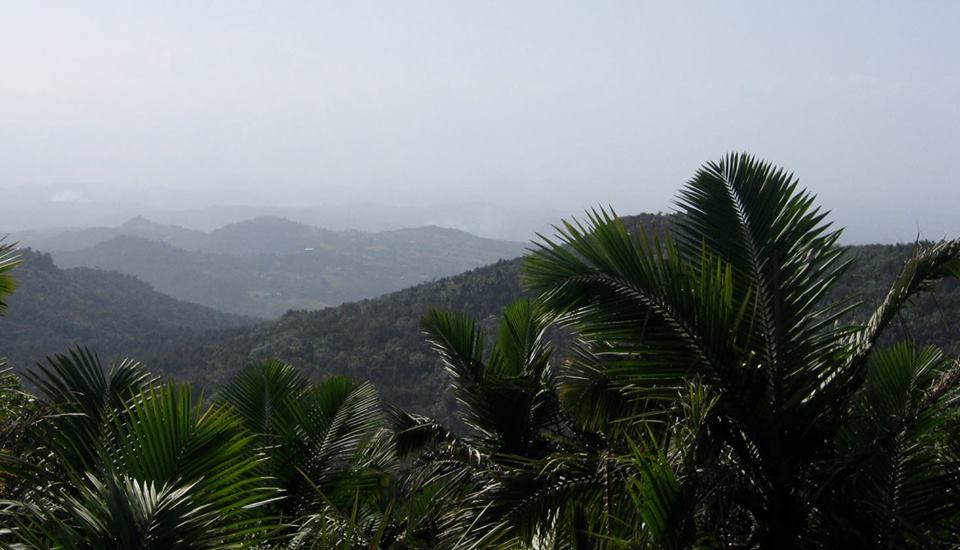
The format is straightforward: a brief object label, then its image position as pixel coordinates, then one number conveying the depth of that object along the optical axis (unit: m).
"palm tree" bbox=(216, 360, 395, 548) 6.48
